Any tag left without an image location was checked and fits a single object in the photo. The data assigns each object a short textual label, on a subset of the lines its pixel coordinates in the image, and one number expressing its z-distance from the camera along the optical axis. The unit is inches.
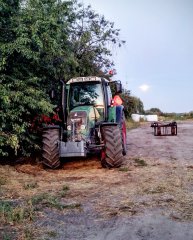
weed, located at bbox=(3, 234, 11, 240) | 111.4
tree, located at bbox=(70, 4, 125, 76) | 436.4
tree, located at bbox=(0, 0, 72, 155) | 226.9
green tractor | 234.8
